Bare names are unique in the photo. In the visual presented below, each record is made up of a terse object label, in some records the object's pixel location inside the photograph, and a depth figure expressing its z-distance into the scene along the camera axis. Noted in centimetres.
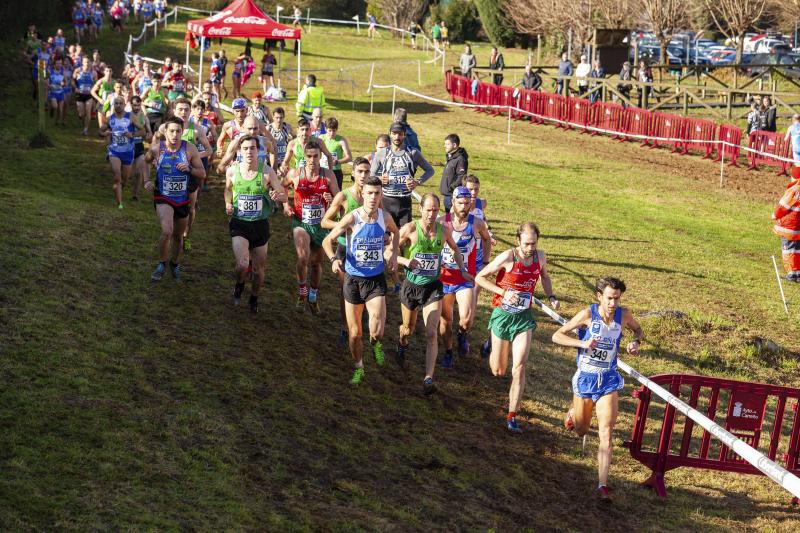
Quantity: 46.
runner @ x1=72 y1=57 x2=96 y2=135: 2722
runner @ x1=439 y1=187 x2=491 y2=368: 1197
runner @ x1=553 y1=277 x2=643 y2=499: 968
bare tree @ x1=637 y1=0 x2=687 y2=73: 4288
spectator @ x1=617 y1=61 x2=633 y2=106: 3708
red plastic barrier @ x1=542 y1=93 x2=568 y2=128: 3512
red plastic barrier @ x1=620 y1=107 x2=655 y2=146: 3167
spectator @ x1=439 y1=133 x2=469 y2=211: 1522
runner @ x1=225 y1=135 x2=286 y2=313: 1236
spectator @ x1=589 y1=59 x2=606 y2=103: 3741
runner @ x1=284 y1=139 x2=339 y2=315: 1276
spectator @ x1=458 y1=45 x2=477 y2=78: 4234
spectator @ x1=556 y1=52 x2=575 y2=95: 3844
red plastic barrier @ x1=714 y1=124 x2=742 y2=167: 2847
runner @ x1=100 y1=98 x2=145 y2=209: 1769
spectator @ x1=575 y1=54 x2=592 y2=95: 3909
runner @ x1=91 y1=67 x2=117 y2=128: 2028
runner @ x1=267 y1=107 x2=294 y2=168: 1767
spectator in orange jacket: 1738
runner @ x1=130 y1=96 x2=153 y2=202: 1784
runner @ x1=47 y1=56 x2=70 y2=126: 2836
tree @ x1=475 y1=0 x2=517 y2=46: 6166
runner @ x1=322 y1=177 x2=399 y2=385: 1111
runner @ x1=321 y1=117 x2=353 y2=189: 1570
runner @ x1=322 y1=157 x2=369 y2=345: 1224
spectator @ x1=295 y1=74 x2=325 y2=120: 2482
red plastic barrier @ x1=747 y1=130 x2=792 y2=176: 2722
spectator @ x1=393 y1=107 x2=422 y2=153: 1548
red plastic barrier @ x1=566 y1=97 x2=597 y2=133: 3391
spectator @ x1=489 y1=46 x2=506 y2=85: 4219
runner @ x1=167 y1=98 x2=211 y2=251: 1552
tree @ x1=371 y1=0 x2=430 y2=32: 6781
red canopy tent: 3338
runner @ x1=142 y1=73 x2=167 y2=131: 2231
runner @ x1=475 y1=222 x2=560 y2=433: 1073
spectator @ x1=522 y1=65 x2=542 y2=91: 3756
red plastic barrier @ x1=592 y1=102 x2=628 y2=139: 3275
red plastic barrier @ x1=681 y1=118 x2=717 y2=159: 2927
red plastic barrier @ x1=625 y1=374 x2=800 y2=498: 1023
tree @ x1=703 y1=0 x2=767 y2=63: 4197
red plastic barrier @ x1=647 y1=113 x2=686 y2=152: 3030
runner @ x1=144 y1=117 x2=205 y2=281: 1312
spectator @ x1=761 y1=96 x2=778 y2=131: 2855
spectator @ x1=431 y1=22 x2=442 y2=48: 6178
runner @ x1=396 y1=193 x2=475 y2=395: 1135
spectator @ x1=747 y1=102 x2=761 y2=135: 2866
